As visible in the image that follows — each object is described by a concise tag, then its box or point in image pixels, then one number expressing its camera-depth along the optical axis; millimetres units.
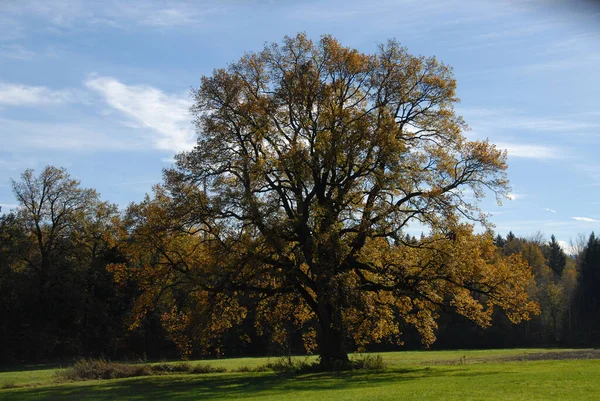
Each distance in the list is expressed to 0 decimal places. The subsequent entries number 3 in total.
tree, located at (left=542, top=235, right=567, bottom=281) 108188
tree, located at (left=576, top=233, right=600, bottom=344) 80000
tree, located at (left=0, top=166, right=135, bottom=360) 58750
